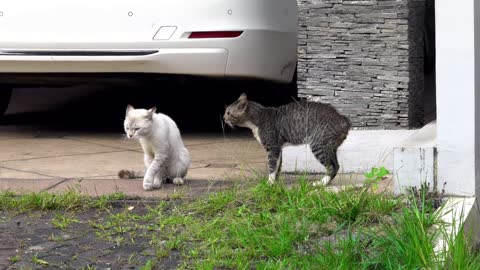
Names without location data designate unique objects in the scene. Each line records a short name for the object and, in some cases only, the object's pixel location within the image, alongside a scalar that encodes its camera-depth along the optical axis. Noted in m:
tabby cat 5.69
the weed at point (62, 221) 4.77
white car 6.97
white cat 5.56
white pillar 4.92
